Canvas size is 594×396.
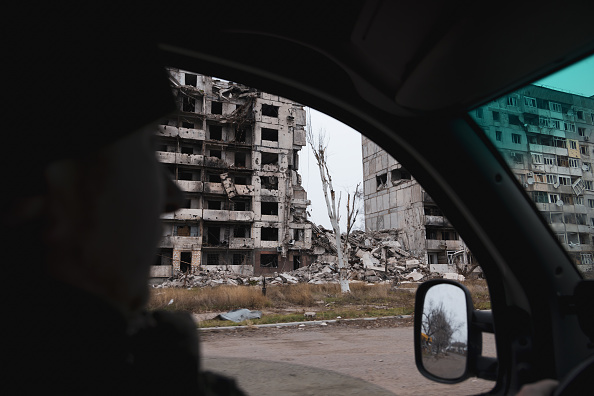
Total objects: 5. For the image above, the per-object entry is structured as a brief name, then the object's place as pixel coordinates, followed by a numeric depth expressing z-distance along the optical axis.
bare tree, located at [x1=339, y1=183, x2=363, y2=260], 17.91
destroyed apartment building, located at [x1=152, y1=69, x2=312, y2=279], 29.83
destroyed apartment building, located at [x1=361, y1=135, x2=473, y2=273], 34.19
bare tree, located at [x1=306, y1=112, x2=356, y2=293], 16.28
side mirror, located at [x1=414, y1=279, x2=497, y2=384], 1.36
